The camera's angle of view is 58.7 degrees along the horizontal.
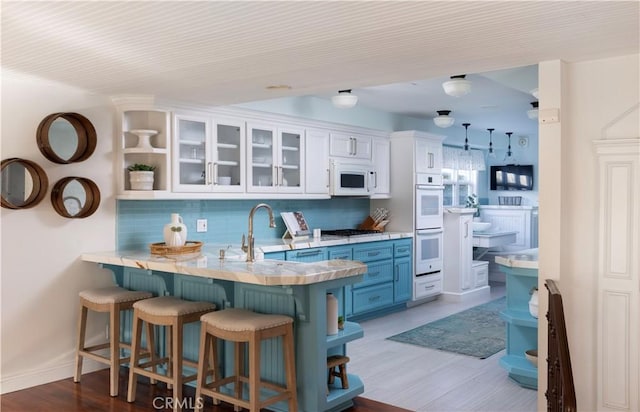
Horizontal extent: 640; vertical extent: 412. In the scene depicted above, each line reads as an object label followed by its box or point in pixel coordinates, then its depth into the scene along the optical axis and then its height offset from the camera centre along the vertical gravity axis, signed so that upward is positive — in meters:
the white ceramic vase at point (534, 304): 3.77 -0.68
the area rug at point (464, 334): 5.03 -1.29
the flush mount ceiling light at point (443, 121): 6.67 +0.95
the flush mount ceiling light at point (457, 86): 4.59 +0.94
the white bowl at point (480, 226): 8.74 -0.38
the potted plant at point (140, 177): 4.42 +0.18
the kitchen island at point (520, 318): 4.01 -0.84
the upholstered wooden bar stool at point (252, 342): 3.10 -0.80
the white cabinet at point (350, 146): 6.20 +0.62
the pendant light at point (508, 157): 9.57 +0.76
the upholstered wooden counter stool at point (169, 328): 3.52 -0.83
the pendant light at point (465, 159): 8.99 +0.68
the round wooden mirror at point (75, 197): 4.09 +0.02
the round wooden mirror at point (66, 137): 3.97 +0.45
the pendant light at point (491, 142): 9.06 +0.94
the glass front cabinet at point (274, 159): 5.25 +0.41
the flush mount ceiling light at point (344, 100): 5.40 +0.96
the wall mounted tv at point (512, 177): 9.54 +0.41
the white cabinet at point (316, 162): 5.87 +0.41
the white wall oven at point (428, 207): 6.82 -0.07
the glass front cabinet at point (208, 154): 4.64 +0.39
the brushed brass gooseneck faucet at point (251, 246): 3.75 -0.30
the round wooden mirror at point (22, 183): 3.82 +0.11
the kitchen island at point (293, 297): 3.30 -0.61
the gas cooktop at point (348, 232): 6.12 -0.35
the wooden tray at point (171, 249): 4.23 -0.37
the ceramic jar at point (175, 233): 4.35 -0.25
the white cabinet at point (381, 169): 6.73 +0.39
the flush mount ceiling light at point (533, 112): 6.30 +0.99
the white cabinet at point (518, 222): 9.02 -0.34
